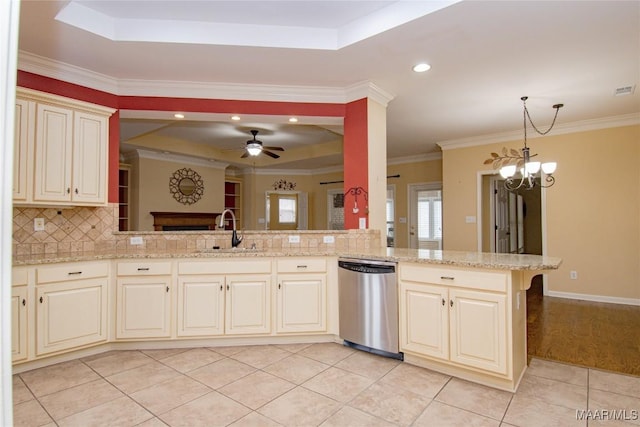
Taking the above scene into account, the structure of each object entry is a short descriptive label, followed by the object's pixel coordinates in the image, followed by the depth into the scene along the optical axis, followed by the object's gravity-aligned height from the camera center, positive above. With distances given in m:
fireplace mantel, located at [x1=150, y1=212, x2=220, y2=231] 6.96 +0.07
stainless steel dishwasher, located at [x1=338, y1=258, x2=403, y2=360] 2.80 -0.70
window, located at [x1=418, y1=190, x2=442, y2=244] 7.32 +0.18
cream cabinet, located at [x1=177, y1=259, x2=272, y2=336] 3.03 -0.65
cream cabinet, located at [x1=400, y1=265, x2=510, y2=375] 2.30 -0.68
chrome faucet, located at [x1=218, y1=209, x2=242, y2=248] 3.50 -0.16
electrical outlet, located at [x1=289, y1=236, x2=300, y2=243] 3.64 -0.16
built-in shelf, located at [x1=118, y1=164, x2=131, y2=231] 6.96 +0.62
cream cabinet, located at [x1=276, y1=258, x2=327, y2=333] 3.13 -0.66
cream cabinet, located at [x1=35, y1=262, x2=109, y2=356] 2.61 -0.65
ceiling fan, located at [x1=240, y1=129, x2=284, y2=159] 5.52 +1.25
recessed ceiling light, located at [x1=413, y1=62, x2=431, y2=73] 3.19 +1.48
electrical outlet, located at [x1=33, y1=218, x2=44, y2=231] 3.02 +0.01
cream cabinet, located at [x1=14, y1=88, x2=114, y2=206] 2.79 +0.65
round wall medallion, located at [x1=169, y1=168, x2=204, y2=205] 7.30 +0.84
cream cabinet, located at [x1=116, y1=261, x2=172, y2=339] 2.99 -0.65
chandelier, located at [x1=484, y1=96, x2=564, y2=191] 4.00 +0.96
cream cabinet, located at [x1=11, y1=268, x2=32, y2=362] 2.50 -0.64
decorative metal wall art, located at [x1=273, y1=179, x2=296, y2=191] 9.09 +1.03
